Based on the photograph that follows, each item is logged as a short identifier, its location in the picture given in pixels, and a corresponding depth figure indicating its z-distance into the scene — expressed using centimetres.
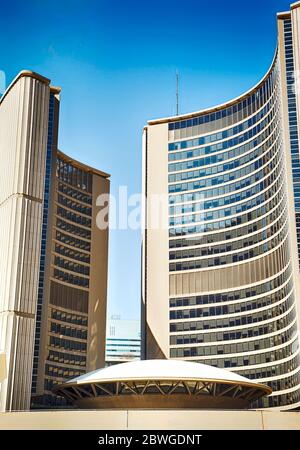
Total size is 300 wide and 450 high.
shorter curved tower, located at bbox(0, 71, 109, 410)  6188
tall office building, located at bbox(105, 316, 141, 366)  18964
